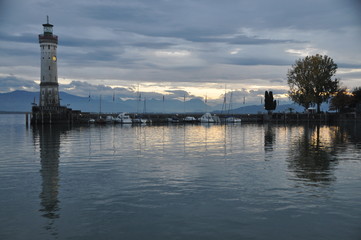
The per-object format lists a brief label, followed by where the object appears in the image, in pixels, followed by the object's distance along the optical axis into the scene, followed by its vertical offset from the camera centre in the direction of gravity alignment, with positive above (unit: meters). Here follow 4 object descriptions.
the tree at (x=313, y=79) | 112.88 +11.20
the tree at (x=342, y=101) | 129.62 +5.12
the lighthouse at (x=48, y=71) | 93.62 +11.42
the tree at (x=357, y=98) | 122.66 +6.00
